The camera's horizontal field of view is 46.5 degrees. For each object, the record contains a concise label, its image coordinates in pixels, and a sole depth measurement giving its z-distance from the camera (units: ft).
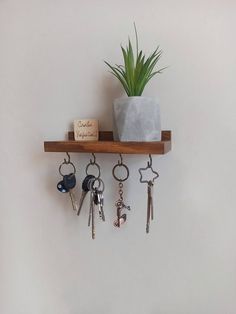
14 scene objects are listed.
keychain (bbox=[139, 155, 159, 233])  2.22
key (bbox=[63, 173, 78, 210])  2.35
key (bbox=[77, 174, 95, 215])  2.30
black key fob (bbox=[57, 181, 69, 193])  2.35
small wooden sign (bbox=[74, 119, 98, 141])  2.28
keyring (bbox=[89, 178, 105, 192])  2.30
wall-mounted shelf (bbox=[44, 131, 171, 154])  1.86
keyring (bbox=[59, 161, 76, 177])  2.51
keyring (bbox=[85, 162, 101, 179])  2.42
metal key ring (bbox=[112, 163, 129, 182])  2.35
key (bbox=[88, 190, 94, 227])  2.28
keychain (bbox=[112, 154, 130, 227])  2.34
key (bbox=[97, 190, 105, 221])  2.27
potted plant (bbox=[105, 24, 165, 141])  1.93
